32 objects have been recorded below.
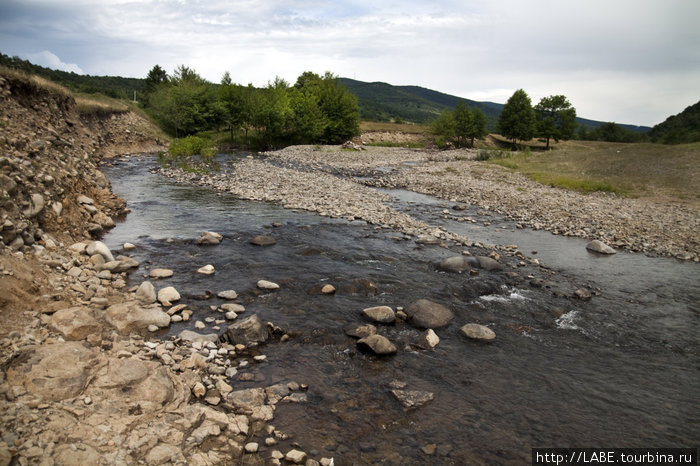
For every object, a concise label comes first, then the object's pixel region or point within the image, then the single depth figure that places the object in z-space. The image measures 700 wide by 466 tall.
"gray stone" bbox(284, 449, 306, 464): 5.74
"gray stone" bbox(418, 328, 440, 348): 9.20
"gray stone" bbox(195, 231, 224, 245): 15.30
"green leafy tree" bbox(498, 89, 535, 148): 93.62
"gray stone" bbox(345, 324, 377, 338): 9.34
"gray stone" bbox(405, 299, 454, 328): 10.11
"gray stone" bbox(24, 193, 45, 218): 11.22
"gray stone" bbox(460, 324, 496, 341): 9.64
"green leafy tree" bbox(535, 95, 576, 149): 91.69
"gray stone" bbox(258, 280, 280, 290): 11.70
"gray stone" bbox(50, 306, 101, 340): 7.42
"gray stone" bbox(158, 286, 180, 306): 10.15
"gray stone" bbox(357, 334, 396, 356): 8.66
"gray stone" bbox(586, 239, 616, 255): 17.11
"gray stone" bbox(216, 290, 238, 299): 10.80
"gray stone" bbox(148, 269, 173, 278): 11.73
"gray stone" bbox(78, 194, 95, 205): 15.87
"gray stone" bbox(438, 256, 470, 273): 14.01
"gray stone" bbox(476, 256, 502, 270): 14.32
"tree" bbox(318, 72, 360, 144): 79.81
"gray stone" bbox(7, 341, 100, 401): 5.85
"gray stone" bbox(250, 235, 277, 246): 15.76
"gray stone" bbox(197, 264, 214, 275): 12.35
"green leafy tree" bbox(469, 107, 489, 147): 99.34
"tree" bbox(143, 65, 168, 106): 94.84
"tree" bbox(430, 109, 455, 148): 97.75
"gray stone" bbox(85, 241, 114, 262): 11.88
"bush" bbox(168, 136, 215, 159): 42.50
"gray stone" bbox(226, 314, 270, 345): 8.68
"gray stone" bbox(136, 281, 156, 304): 9.97
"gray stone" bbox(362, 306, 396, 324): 10.13
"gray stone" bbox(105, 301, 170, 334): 8.58
